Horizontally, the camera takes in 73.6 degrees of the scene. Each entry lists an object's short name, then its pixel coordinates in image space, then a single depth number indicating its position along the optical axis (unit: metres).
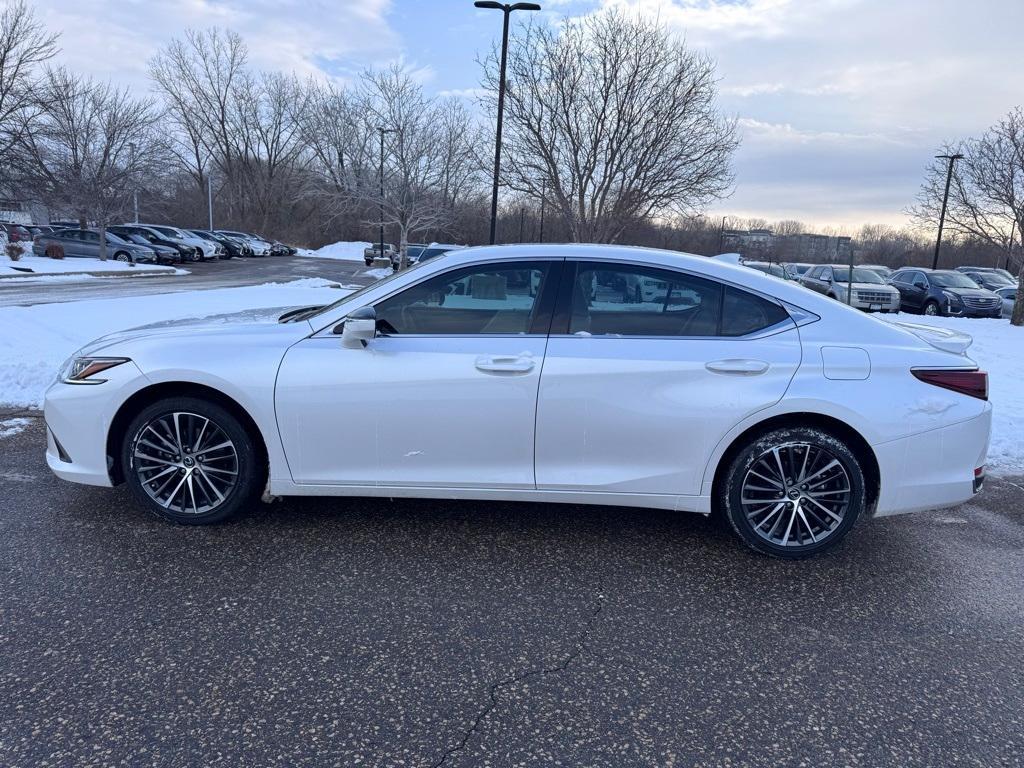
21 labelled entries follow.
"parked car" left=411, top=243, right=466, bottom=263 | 19.01
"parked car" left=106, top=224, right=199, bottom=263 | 35.50
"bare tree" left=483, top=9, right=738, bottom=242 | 19.42
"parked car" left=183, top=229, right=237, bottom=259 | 43.00
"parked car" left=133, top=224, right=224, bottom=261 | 37.44
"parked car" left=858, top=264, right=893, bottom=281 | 26.30
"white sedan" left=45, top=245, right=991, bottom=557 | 3.49
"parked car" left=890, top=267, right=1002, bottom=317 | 21.09
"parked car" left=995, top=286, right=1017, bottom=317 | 22.52
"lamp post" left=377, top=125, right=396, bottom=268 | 26.97
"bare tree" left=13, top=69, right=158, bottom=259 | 27.28
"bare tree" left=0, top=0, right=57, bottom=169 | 25.91
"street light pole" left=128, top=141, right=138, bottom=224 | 28.91
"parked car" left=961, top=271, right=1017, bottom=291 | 26.36
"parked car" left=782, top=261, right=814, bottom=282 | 26.04
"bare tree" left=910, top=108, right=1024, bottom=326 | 16.98
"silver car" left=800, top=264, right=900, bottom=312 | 21.84
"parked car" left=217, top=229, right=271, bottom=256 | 49.31
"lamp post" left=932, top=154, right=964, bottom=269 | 21.33
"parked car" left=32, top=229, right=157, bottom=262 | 31.02
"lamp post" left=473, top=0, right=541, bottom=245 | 16.50
